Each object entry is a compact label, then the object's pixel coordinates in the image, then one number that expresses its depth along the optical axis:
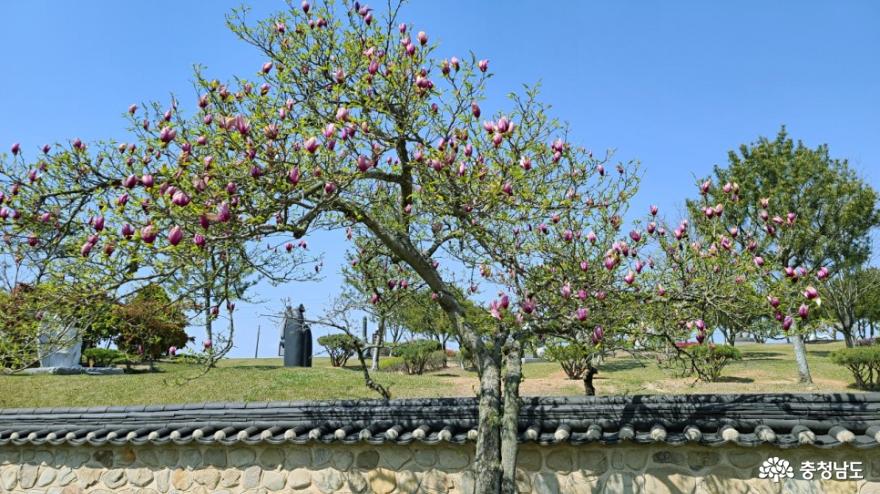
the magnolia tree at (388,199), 5.00
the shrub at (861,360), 16.25
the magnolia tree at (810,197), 21.59
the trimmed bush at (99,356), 22.77
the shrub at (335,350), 24.58
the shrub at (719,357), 18.14
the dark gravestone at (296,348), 21.72
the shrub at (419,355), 22.84
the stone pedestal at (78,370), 19.60
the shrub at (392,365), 24.44
